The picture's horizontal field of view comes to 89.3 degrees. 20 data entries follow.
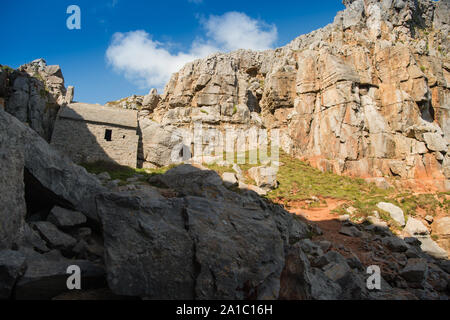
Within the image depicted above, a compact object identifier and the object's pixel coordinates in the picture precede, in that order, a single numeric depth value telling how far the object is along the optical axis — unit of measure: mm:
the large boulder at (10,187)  5429
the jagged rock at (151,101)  43844
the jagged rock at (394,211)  17284
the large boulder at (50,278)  4598
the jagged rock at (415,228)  15633
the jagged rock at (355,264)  8783
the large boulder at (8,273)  4391
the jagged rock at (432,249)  12772
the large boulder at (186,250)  4648
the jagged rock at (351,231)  13891
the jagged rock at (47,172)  6207
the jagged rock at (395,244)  11617
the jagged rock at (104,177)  15981
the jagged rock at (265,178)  23438
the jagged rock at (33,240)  5969
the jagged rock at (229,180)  16788
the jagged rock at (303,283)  5273
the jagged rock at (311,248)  8770
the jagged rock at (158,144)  27953
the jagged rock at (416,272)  8336
